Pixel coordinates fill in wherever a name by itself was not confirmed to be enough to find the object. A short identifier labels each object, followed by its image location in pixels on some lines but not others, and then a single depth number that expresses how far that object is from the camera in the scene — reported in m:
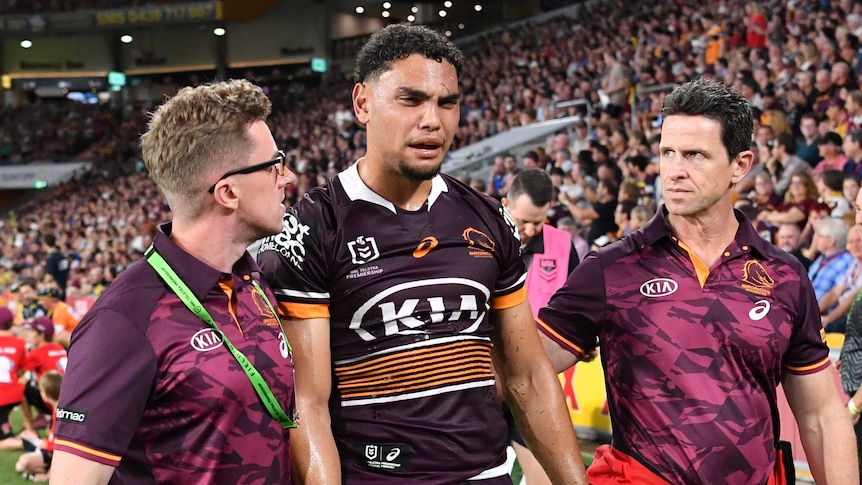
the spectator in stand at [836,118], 10.12
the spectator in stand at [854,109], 9.77
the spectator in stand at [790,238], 7.78
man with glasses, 1.99
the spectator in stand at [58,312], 11.46
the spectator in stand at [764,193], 8.90
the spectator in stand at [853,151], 8.72
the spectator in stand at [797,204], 8.19
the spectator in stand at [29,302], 11.97
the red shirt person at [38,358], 8.95
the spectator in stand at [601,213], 9.93
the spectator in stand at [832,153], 9.05
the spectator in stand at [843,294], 7.05
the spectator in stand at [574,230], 8.23
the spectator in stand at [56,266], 18.34
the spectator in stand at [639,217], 8.01
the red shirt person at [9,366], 8.68
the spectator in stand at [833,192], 8.05
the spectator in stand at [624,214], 9.05
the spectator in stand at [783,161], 9.42
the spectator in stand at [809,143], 9.77
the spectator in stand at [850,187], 7.86
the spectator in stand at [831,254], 7.29
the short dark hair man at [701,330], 2.90
